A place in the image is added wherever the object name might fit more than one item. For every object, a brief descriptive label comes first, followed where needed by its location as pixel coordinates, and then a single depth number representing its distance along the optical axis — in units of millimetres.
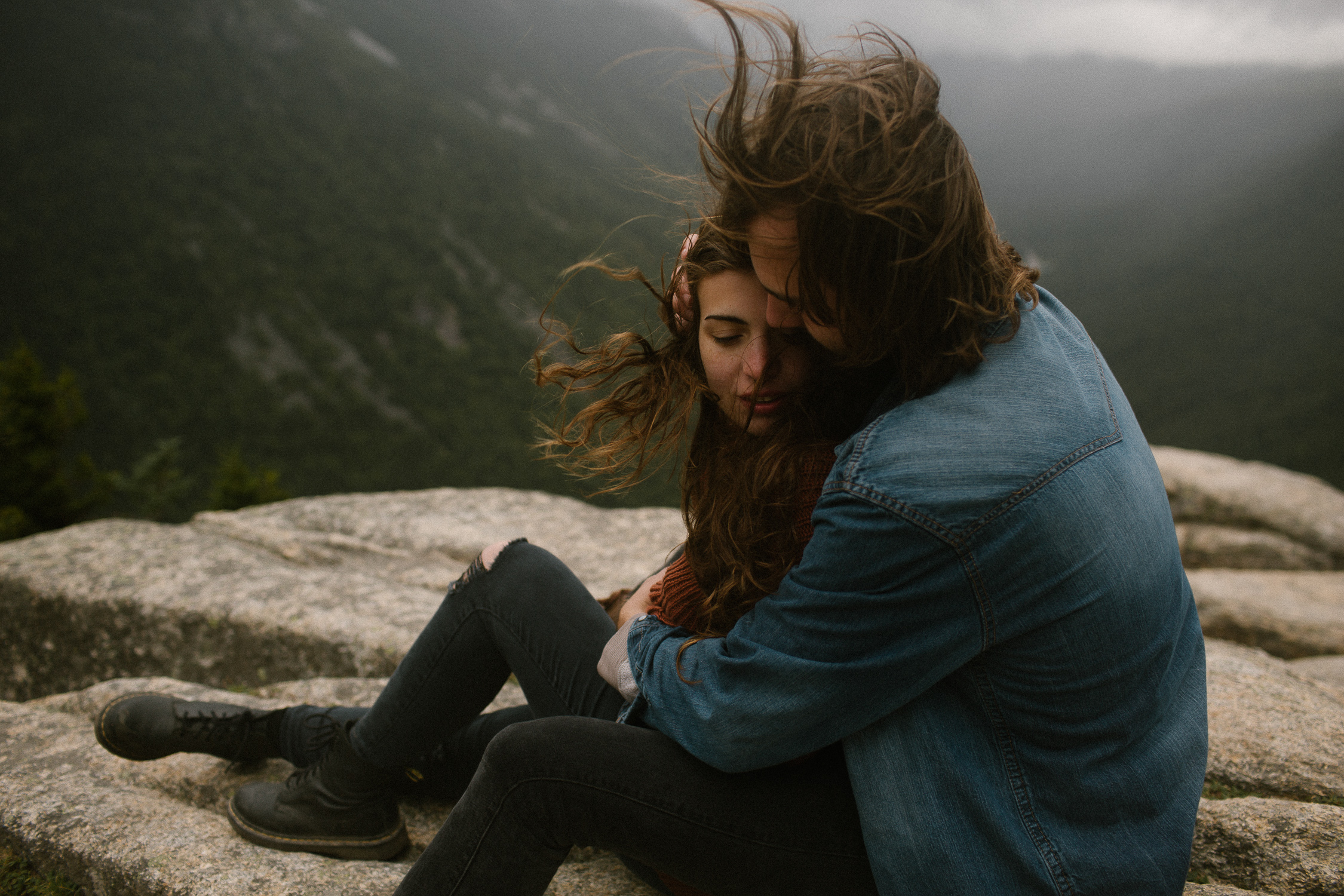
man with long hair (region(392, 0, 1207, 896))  1103
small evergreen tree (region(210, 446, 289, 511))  11453
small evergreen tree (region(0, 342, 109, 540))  11195
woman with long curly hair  1493
